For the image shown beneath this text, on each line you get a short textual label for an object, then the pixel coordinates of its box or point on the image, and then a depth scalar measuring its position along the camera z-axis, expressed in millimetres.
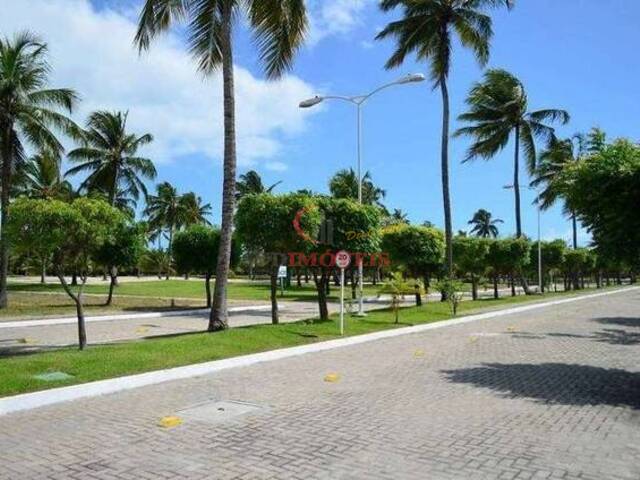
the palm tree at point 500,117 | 44062
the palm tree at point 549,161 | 48688
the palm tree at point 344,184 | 48891
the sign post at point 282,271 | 23675
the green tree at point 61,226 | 13516
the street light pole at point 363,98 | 22531
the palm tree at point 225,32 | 16125
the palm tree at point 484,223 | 136875
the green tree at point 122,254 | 27531
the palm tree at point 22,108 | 25453
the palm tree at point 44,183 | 49438
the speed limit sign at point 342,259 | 17428
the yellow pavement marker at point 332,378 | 10547
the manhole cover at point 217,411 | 7777
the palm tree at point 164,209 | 76500
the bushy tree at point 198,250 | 29656
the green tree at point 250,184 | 64812
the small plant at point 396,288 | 21891
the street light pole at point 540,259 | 50281
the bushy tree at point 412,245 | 30500
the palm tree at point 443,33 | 30047
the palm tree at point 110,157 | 43375
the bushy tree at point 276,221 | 18547
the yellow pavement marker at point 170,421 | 7386
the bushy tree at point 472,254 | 40281
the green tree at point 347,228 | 20484
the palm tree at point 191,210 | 78438
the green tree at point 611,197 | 9398
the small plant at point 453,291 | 26327
